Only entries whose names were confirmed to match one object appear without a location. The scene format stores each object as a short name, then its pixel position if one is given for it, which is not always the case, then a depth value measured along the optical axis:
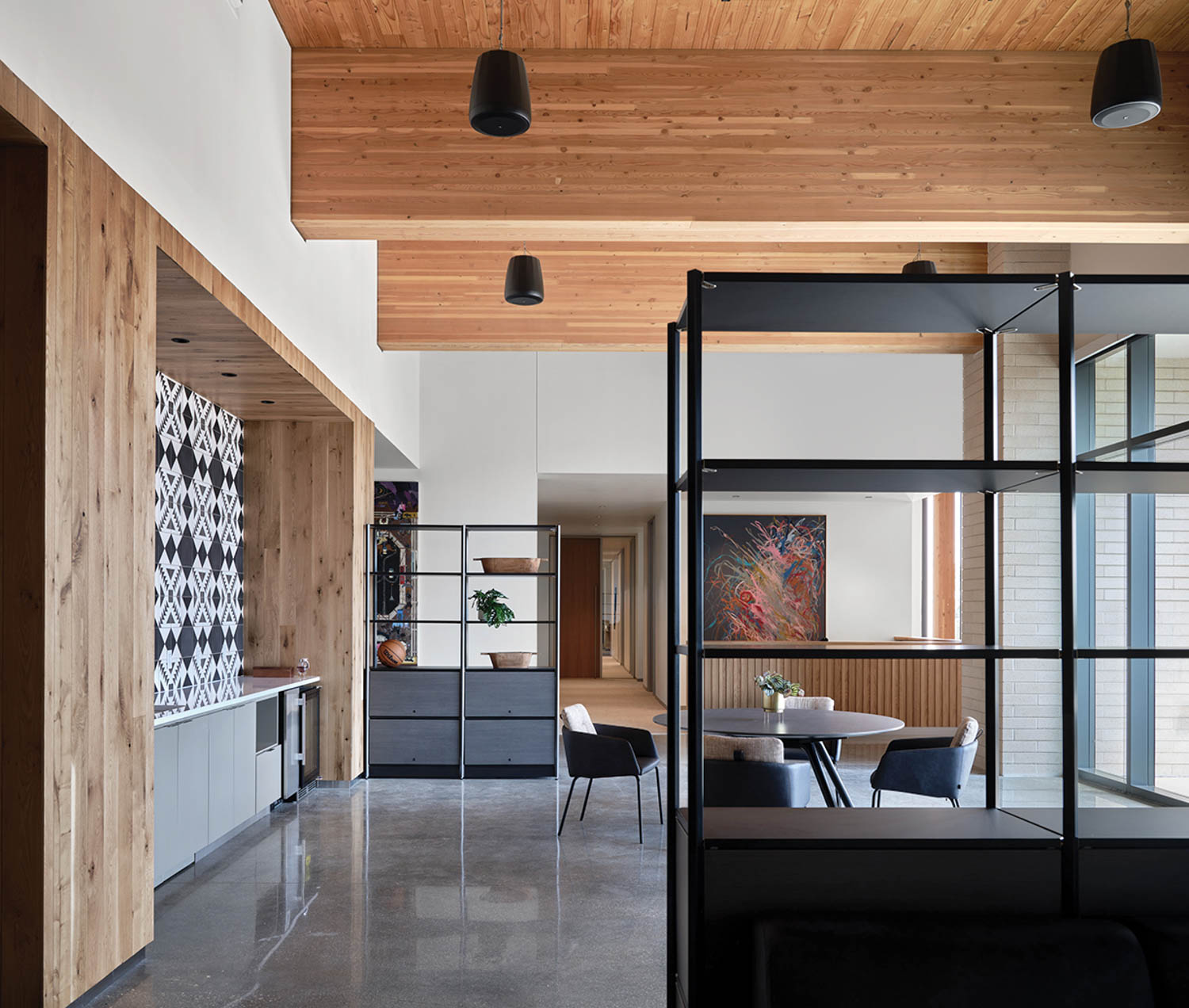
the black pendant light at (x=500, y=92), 3.85
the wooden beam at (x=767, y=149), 5.25
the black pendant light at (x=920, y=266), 6.46
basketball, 8.10
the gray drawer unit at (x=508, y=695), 7.96
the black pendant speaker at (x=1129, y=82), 3.71
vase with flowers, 6.15
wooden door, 19.39
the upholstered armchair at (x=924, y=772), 5.30
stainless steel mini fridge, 6.66
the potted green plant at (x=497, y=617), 8.05
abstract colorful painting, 12.19
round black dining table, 5.42
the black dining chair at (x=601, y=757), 5.64
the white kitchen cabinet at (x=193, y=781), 4.78
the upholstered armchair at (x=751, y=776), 4.74
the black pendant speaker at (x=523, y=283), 6.56
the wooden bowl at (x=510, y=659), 8.13
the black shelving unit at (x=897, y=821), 2.54
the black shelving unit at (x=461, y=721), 7.95
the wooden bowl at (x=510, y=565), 8.16
